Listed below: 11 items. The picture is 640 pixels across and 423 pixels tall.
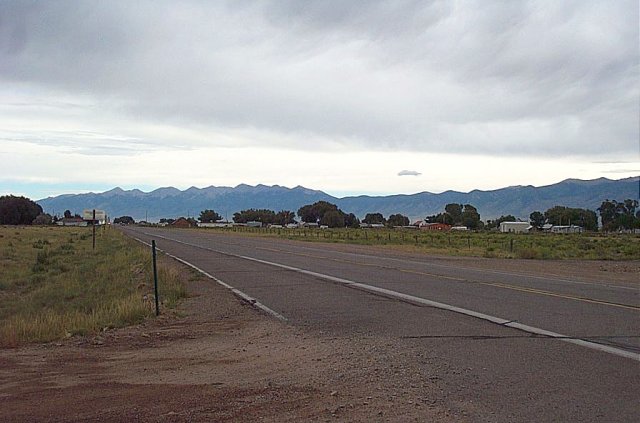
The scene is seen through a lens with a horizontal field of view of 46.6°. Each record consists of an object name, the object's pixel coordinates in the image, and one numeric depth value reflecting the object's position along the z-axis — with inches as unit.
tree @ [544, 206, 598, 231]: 6565.0
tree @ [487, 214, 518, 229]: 7328.7
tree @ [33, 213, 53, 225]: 7737.2
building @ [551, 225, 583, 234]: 5610.2
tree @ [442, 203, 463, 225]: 7739.2
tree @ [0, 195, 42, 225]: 7431.1
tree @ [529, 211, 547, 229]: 7080.7
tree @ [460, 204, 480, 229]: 7383.9
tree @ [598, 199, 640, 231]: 5570.9
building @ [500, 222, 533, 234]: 5764.8
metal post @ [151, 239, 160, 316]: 580.5
